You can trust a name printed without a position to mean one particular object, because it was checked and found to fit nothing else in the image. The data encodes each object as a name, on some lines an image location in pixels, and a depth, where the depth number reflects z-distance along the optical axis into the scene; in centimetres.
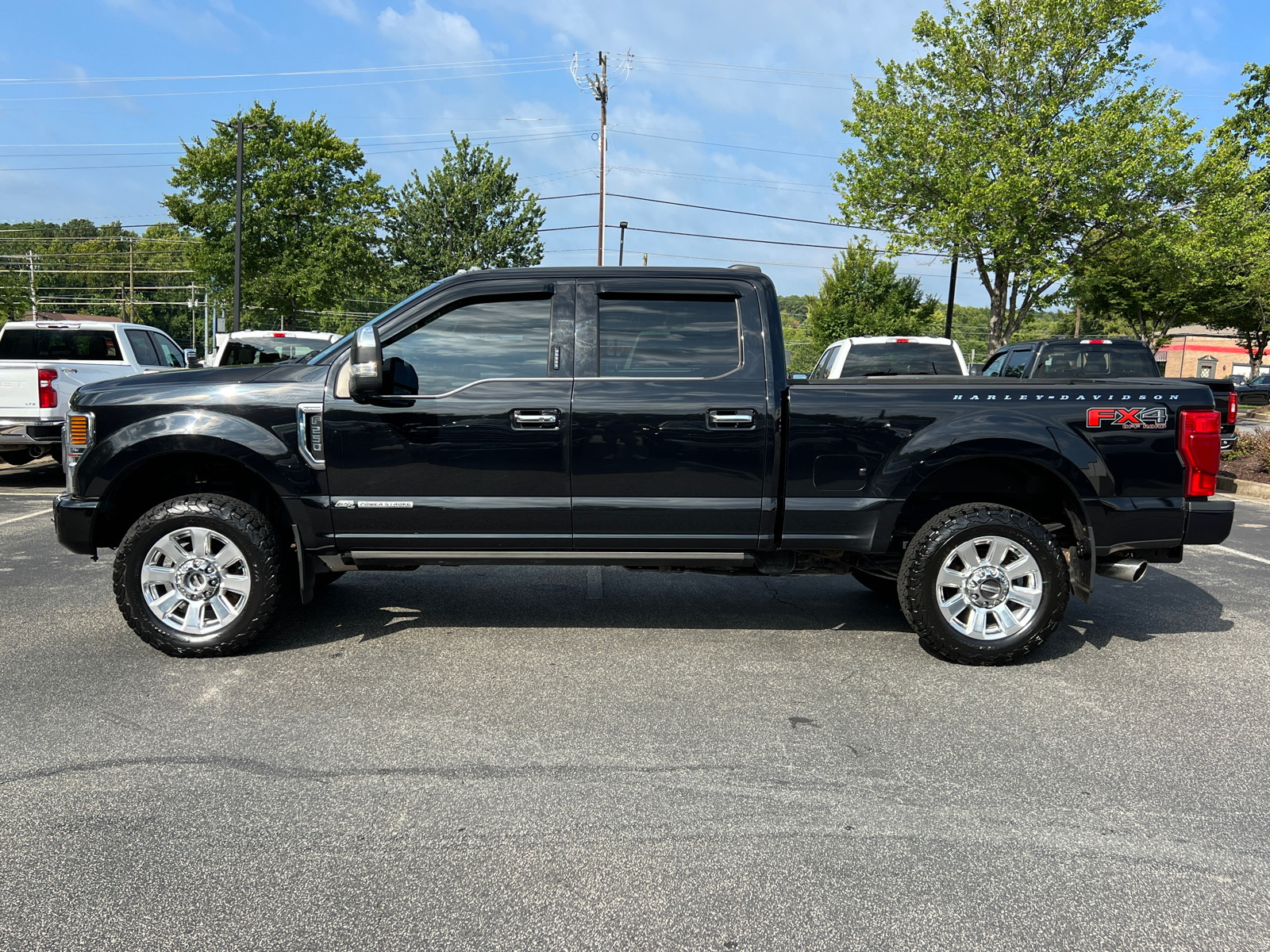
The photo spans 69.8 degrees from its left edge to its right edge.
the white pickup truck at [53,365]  1034
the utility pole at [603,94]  4238
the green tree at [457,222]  4172
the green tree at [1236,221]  2281
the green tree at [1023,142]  2216
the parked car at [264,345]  1245
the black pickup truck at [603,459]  470
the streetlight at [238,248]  2708
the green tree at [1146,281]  2347
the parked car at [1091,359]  1146
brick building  8350
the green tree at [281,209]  3091
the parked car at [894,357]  1005
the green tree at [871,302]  3969
